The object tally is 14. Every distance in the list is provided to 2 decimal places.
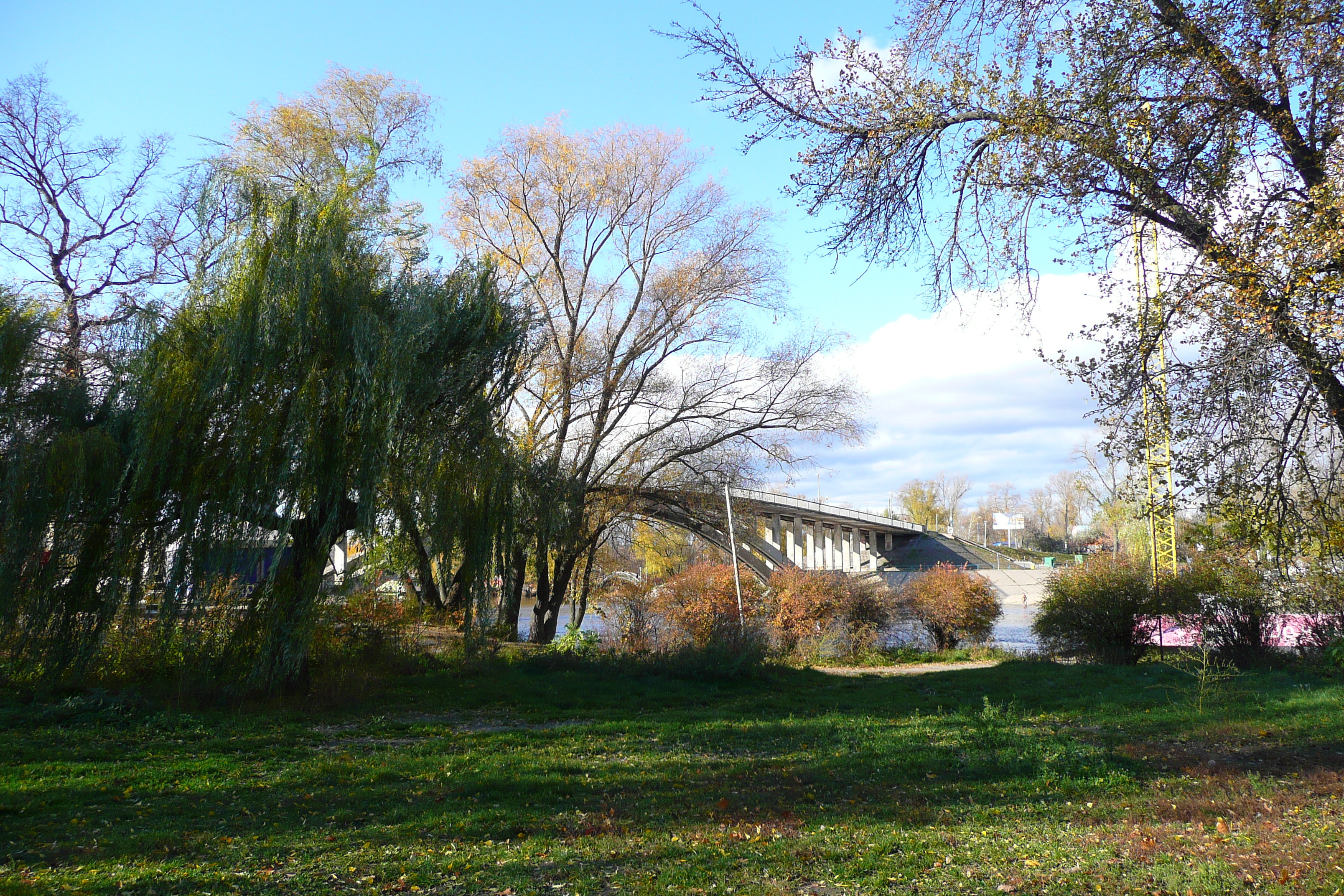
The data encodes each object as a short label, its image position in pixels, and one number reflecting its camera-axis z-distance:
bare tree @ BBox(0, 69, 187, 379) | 16.97
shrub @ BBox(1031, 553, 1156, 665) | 19.27
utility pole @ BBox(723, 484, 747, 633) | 20.59
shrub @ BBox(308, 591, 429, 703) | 12.12
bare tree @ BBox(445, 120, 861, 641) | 22.84
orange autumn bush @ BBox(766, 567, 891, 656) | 21.80
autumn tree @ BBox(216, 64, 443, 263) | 14.86
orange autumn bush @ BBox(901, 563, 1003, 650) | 23.14
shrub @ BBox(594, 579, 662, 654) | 18.45
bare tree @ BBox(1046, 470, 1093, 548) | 77.06
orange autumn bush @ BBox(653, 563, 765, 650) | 21.09
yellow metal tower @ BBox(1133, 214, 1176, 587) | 7.90
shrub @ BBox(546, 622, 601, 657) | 16.88
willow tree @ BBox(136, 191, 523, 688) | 10.40
